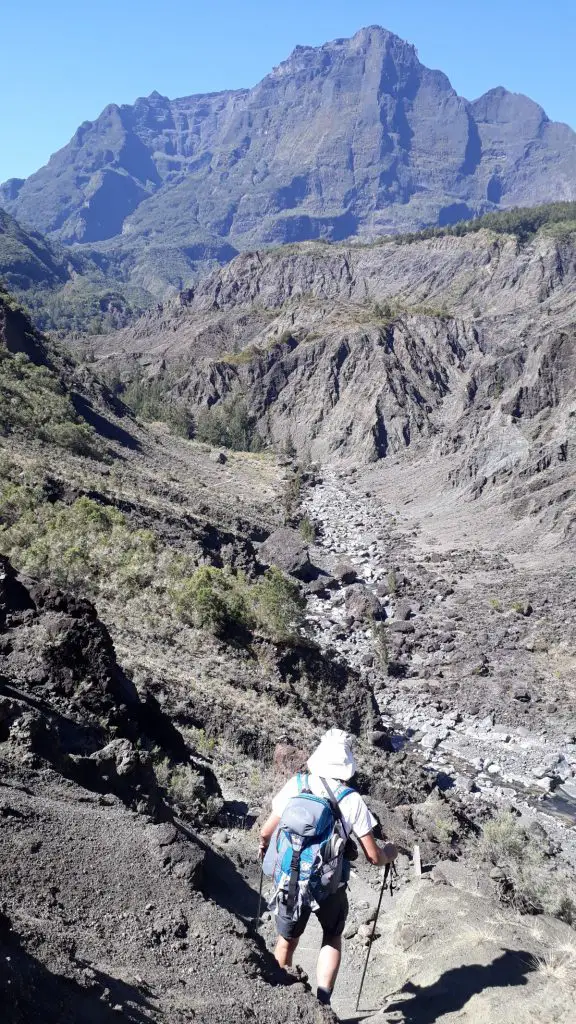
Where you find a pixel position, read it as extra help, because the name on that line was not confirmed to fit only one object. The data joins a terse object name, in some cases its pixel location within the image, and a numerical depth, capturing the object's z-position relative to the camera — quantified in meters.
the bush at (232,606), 17.23
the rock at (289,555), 30.83
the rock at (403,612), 26.59
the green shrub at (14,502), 20.95
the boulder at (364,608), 26.44
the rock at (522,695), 19.30
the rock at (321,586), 29.88
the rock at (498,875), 7.35
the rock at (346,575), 31.31
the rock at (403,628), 25.00
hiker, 4.59
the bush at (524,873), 6.78
